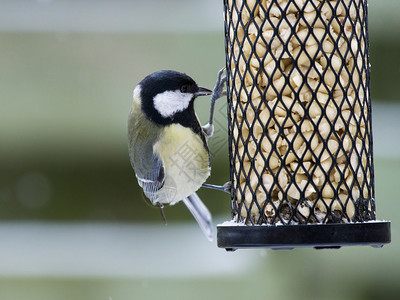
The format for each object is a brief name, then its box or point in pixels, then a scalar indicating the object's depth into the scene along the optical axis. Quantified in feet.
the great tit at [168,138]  8.14
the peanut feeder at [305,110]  7.94
